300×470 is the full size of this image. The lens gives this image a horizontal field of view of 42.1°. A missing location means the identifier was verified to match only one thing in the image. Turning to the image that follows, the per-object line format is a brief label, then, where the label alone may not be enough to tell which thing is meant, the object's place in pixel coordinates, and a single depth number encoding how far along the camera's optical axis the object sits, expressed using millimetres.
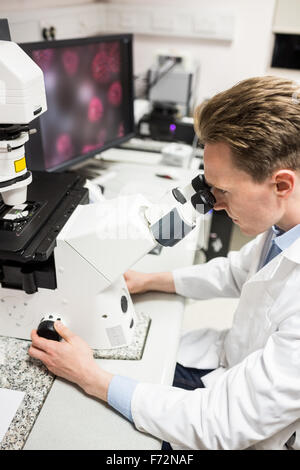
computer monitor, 1445
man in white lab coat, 774
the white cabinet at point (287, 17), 2502
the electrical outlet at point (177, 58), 2445
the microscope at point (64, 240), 779
